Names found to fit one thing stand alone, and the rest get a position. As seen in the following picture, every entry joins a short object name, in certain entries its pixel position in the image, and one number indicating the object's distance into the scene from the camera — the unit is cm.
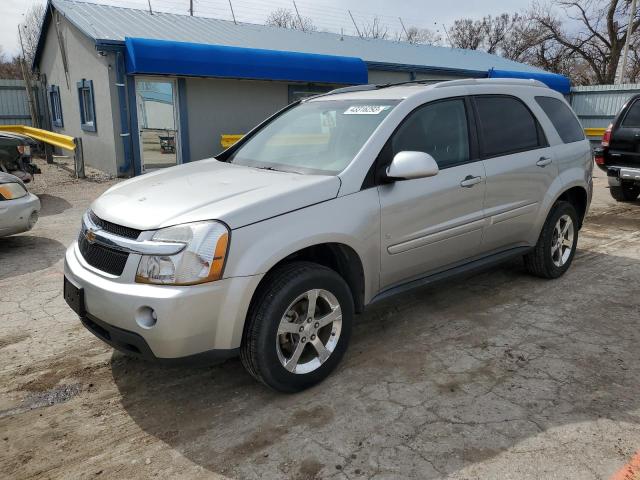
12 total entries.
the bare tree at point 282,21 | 3675
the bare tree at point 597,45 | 3550
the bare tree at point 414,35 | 2444
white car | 591
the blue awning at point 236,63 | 1141
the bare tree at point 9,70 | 3474
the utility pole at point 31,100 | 1701
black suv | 828
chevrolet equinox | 271
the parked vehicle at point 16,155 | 852
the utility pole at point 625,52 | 2647
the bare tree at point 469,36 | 4959
